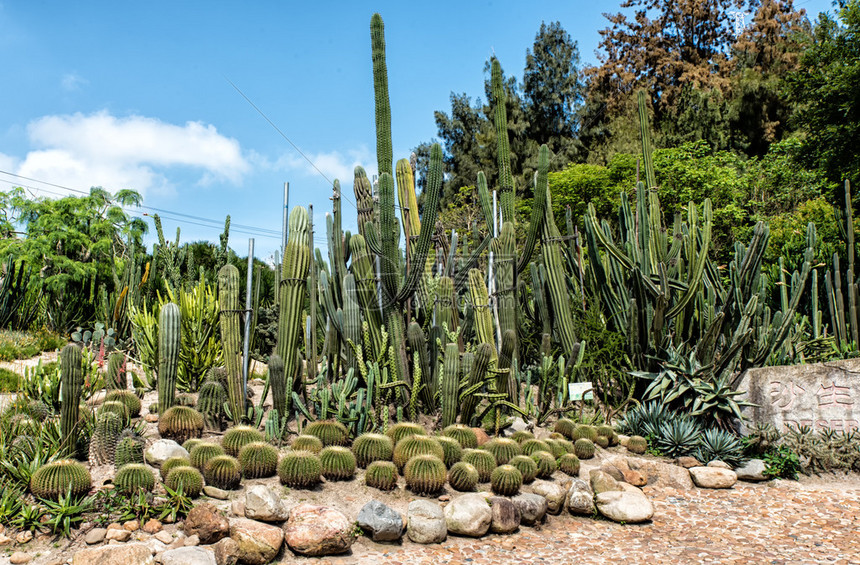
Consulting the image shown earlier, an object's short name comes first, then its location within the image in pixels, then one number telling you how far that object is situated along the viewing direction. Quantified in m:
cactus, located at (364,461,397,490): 5.00
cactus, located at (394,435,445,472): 5.31
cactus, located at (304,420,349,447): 5.69
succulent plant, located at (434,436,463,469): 5.52
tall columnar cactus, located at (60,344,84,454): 4.82
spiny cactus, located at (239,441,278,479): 4.93
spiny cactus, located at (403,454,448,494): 4.98
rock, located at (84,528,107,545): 3.93
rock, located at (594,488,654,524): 5.24
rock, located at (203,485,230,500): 4.55
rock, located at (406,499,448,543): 4.50
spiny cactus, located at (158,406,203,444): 5.52
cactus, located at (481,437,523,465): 5.71
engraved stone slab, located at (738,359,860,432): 6.90
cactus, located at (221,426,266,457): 5.25
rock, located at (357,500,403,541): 4.40
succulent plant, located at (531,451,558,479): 5.68
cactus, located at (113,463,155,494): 4.29
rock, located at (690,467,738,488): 6.20
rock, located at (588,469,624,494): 5.63
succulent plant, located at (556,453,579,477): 5.87
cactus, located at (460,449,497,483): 5.43
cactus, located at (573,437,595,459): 6.41
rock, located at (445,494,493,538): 4.63
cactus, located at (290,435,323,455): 5.33
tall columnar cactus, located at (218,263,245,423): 6.09
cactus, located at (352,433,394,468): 5.38
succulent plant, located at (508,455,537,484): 5.48
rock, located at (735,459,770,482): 6.37
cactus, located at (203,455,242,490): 4.64
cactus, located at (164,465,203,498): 4.40
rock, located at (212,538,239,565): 3.84
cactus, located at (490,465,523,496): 5.11
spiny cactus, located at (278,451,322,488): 4.81
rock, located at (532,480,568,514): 5.27
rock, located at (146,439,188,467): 5.05
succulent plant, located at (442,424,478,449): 5.96
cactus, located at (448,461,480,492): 5.16
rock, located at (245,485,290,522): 4.23
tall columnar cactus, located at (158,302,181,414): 5.82
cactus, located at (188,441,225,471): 4.88
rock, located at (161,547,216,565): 3.71
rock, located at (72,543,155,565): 3.64
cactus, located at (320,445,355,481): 5.07
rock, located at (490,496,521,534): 4.77
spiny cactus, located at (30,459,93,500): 4.15
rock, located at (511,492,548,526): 4.97
